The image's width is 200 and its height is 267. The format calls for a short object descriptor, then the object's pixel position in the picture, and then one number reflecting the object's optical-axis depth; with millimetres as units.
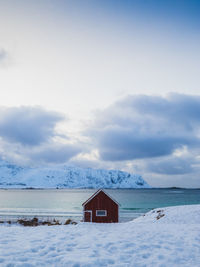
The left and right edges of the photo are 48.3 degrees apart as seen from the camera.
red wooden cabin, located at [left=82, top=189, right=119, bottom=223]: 29422
